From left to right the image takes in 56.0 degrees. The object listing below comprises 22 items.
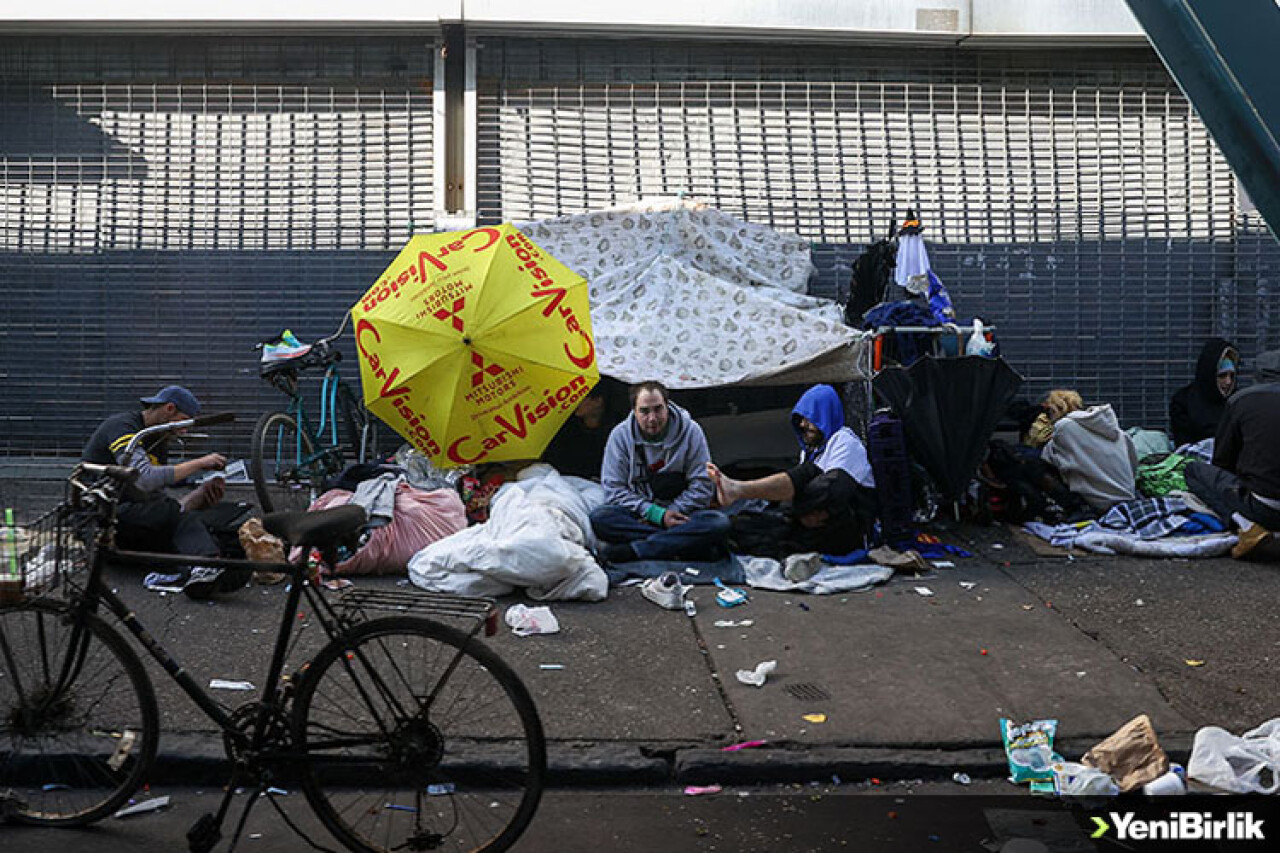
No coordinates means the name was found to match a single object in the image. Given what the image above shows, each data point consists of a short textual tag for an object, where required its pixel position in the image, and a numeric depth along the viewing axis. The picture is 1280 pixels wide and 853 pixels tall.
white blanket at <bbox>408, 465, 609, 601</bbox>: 6.44
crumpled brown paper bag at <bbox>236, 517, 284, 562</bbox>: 6.92
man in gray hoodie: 7.15
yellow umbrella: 7.21
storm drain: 5.05
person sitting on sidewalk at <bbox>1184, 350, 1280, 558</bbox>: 7.21
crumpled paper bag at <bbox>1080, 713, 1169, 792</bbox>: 4.12
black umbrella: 7.71
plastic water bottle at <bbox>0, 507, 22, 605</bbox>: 3.69
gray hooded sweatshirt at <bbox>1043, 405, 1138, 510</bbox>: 8.37
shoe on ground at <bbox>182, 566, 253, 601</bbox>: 6.31
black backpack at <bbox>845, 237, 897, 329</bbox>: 9.02
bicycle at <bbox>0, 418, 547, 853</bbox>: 3.59
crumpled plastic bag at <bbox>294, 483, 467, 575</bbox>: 7.02
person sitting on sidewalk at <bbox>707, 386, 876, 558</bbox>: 7.25
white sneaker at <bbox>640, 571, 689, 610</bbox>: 6.41
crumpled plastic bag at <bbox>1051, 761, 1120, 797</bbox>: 4.09
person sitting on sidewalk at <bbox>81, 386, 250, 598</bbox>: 6.37
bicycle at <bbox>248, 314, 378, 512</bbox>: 8.09
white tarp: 8.12
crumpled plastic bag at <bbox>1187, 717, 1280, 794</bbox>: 4.07
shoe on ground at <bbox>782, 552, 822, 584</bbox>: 6.94
